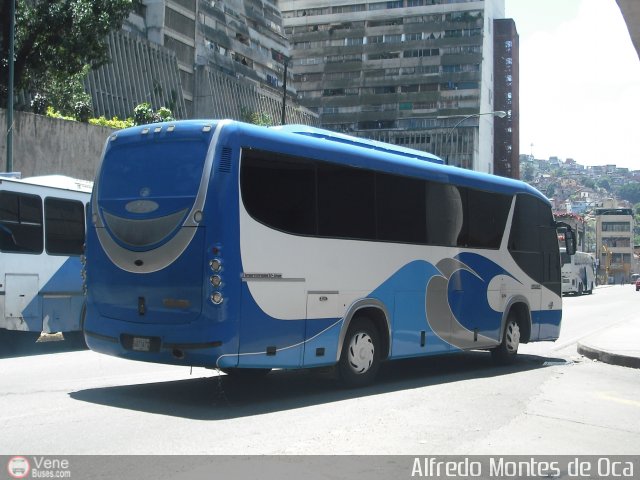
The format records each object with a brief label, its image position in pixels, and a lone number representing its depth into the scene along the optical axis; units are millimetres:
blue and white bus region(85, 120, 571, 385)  8656
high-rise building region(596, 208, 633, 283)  159625
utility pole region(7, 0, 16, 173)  23672
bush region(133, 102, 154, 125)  47250
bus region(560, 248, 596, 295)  57125
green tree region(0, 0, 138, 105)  27188
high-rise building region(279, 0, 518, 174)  126625
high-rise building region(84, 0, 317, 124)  66812
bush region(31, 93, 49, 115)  37091
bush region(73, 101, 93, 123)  41434
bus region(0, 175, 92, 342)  14031
